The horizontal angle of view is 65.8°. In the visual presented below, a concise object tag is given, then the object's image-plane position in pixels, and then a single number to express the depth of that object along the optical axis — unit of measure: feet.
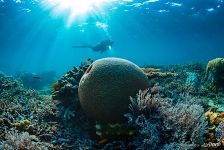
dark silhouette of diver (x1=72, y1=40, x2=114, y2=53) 40.06
